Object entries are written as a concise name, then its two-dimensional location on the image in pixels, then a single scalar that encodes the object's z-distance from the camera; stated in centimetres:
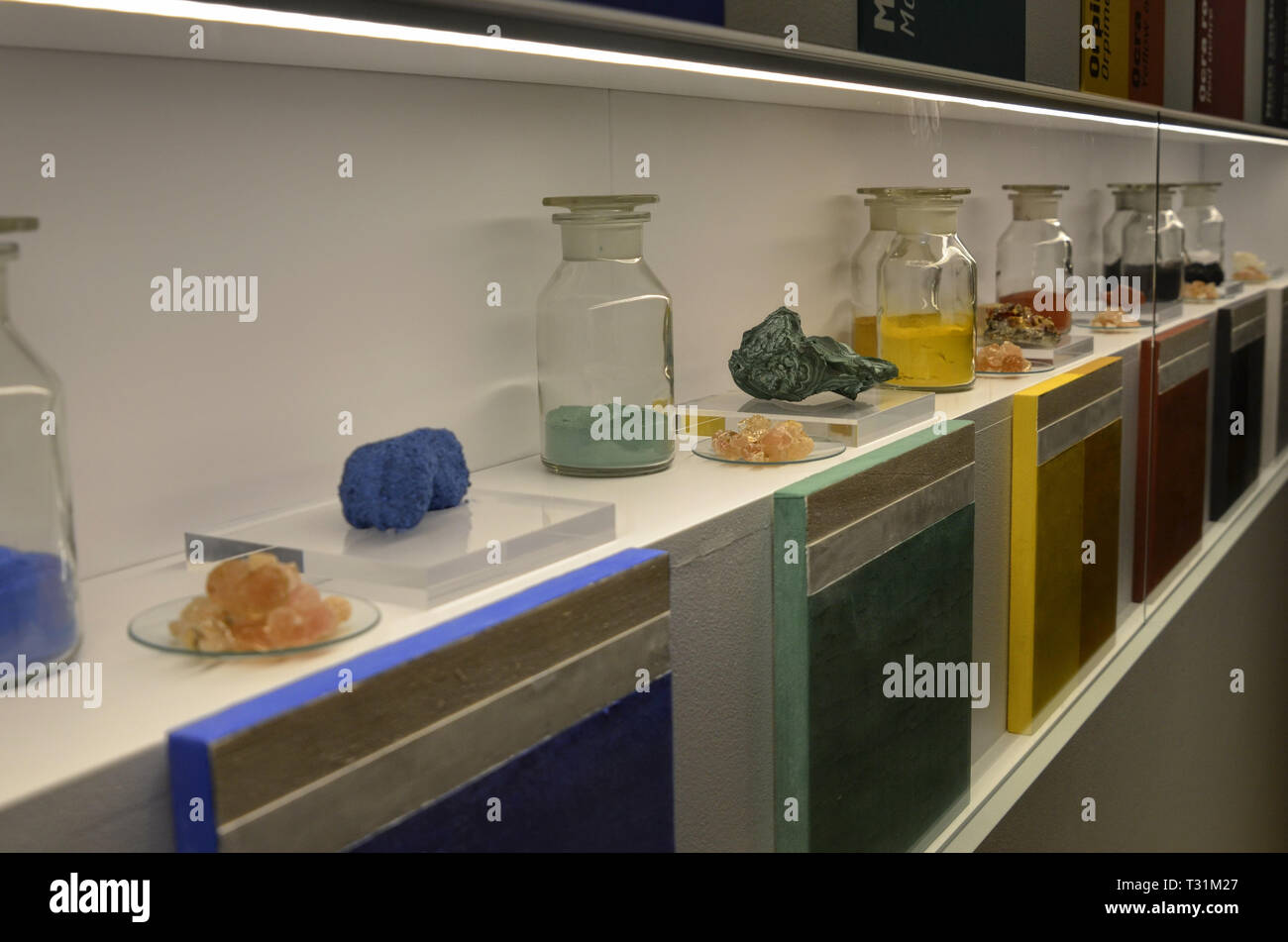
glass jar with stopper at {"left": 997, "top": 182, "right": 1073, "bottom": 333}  223
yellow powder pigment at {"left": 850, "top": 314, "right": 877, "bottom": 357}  184
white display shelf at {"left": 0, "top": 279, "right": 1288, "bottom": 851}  61
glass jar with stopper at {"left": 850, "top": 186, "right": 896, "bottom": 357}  182
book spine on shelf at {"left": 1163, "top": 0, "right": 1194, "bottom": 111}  248
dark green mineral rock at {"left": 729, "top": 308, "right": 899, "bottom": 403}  139
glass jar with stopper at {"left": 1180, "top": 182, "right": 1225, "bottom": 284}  306
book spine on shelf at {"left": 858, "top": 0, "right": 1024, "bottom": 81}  127
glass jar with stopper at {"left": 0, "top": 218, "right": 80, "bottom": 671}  67
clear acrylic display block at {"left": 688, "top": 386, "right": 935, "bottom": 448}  132
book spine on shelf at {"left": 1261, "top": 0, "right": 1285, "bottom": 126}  320
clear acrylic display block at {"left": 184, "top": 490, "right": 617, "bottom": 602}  84
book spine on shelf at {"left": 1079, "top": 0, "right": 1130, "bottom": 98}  195
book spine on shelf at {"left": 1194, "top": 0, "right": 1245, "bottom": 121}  275
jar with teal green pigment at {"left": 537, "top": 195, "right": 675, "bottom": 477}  117
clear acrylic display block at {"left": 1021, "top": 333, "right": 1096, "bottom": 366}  194
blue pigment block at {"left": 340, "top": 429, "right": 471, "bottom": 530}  90
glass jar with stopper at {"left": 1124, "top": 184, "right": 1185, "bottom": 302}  257
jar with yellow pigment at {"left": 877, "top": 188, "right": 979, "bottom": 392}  167
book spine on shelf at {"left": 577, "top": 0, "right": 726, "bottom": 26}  89
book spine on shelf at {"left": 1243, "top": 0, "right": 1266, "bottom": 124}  307
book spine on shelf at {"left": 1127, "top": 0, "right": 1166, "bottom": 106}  220
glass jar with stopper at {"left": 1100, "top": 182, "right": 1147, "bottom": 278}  261
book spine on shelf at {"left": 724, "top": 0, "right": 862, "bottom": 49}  103
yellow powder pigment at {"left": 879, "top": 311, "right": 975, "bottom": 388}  167
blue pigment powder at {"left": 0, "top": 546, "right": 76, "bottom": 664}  67
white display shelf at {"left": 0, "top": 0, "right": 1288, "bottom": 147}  74
